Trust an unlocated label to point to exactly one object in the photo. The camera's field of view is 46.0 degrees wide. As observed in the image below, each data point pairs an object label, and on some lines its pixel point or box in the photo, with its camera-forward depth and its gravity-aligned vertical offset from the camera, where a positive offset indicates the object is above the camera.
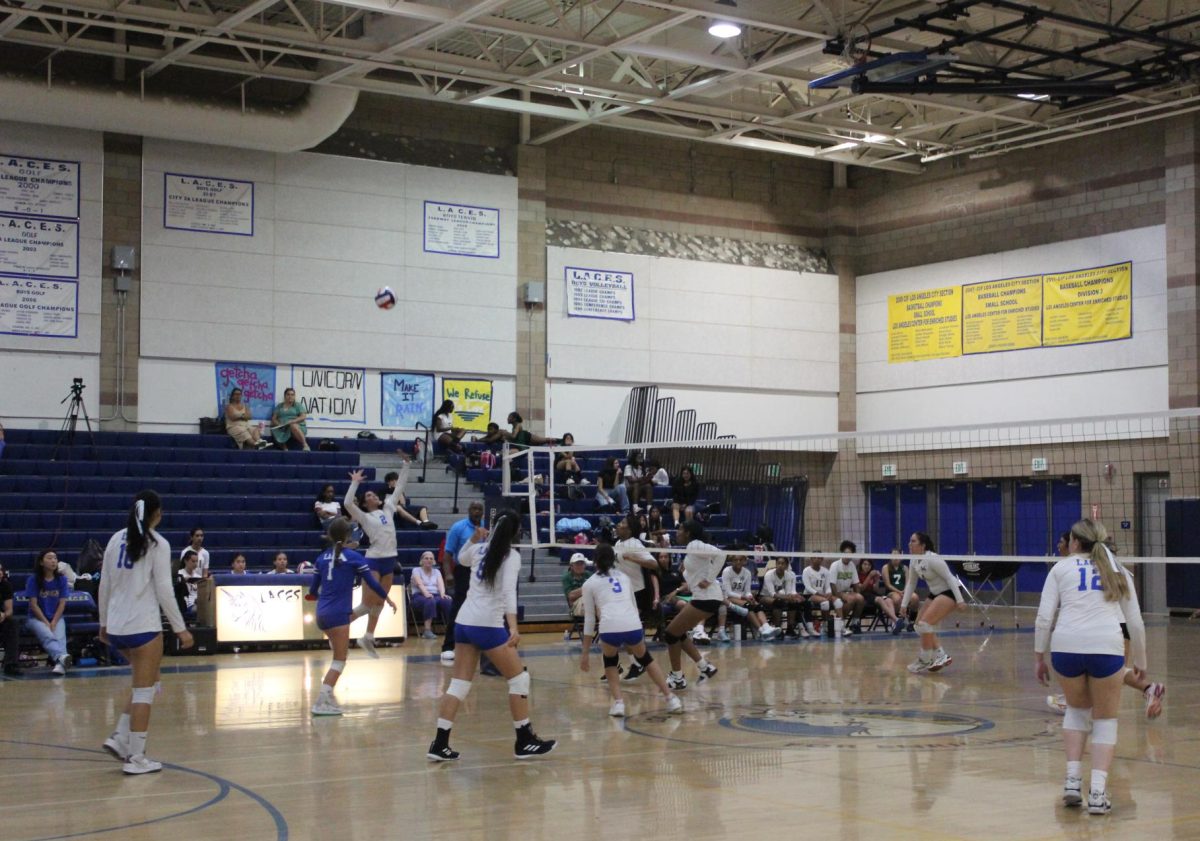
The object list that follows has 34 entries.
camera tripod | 21.97 +0.92
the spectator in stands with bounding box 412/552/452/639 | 19.84 -1.65
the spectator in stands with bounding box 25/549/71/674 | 15.62 -1.48
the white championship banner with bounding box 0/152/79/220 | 22.66 +4.68
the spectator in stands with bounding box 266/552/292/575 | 19.05 -1.17
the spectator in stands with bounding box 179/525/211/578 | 18.44 -0.97
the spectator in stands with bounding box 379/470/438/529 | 22.09 -0.61
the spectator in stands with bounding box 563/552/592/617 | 18.61 -1.40
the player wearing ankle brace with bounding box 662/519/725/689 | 13.48 -1.09
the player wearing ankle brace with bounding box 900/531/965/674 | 15.47 -1.37
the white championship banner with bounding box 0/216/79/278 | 22.67 +3.70
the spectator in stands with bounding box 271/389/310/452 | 23.88 +0.93
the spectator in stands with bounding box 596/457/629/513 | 24.09 -0.20
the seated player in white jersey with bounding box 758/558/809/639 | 20.44 -1.71
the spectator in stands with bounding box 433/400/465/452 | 25.12 +0.92
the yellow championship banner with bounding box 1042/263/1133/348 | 26.06 +3.29
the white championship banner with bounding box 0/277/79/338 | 22.59 +2.72
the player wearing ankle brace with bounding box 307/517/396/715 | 12.12 -0.99
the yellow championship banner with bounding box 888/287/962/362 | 28.97 +3.23
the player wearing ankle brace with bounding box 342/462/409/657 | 13.43 -0.60
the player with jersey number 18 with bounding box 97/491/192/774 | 9.02 -0.83
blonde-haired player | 7.72 -0.91
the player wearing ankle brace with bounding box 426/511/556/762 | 9.31 -0.99
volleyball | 23.02 +2.92
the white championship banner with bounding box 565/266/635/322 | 27.88 +3.67
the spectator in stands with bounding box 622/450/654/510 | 24.09 -0.13
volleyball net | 24.22 -0.27
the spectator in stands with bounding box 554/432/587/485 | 24.77 +0.13
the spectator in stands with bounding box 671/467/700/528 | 24.26 -0.19
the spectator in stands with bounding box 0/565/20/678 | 15.36 -1.74
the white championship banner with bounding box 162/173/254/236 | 23.92 +4.68
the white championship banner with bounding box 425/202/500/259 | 26.36 +4.67
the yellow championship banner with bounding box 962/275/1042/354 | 27.59 +3.27
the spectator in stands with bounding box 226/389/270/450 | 23.45 +0.85
